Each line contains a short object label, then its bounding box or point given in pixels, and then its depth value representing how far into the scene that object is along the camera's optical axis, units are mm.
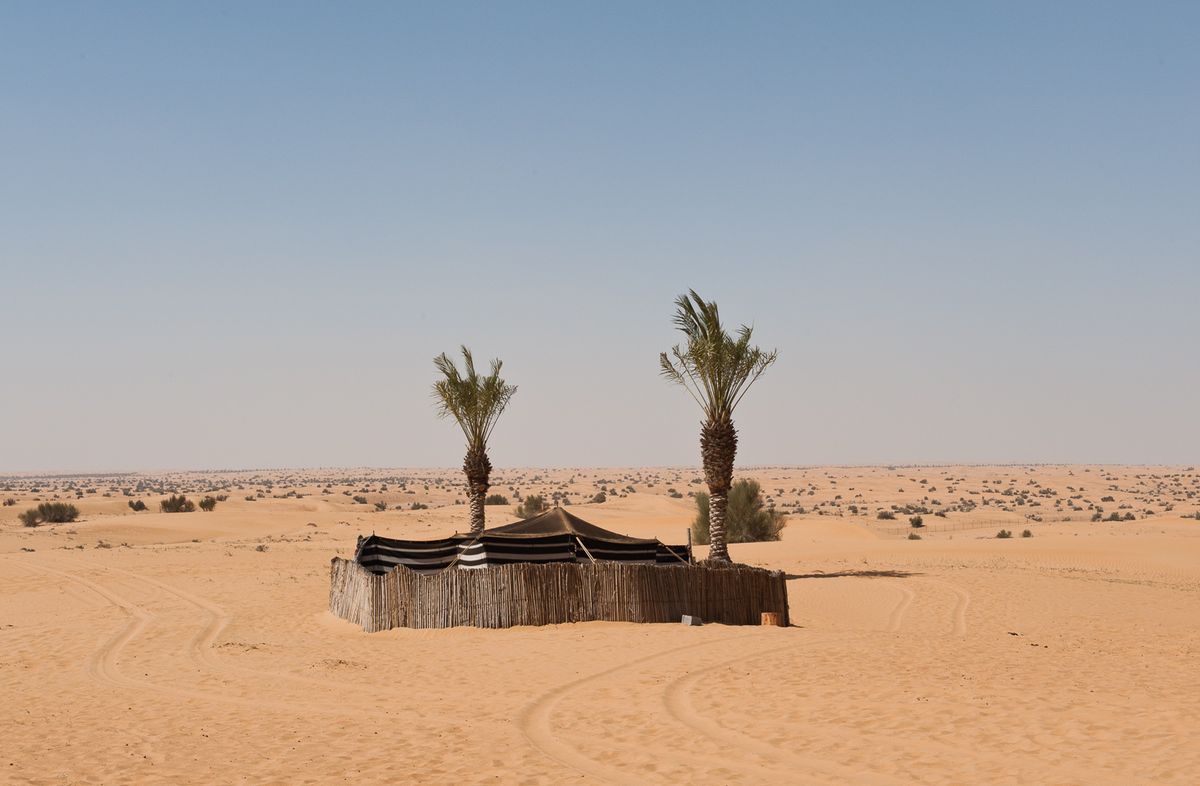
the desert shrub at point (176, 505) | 67875
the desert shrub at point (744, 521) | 47656
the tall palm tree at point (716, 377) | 28484
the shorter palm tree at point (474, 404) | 35156
